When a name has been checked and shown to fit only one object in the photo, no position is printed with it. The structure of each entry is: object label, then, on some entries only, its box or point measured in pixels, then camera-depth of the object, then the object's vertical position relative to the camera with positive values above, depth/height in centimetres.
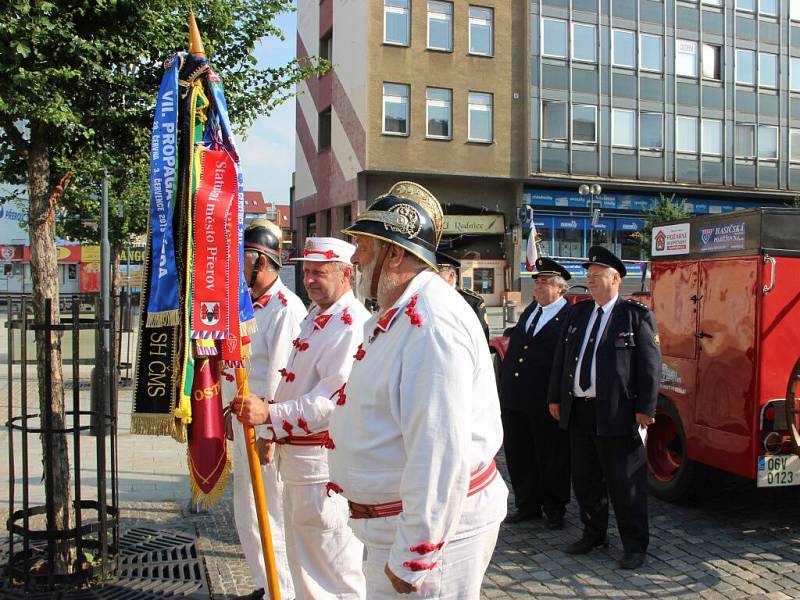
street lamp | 2422 +341
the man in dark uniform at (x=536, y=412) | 589 -94
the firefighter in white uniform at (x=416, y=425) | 229 -42
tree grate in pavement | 438 -174
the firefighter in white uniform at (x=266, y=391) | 427 -55
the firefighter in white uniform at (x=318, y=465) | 376 -88
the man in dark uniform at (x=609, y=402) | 494 -72
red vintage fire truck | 527 -38
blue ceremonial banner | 341 +37
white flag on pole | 1753 +100
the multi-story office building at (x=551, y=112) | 3030 +783
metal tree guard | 432 -127
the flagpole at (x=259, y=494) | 339 -90
